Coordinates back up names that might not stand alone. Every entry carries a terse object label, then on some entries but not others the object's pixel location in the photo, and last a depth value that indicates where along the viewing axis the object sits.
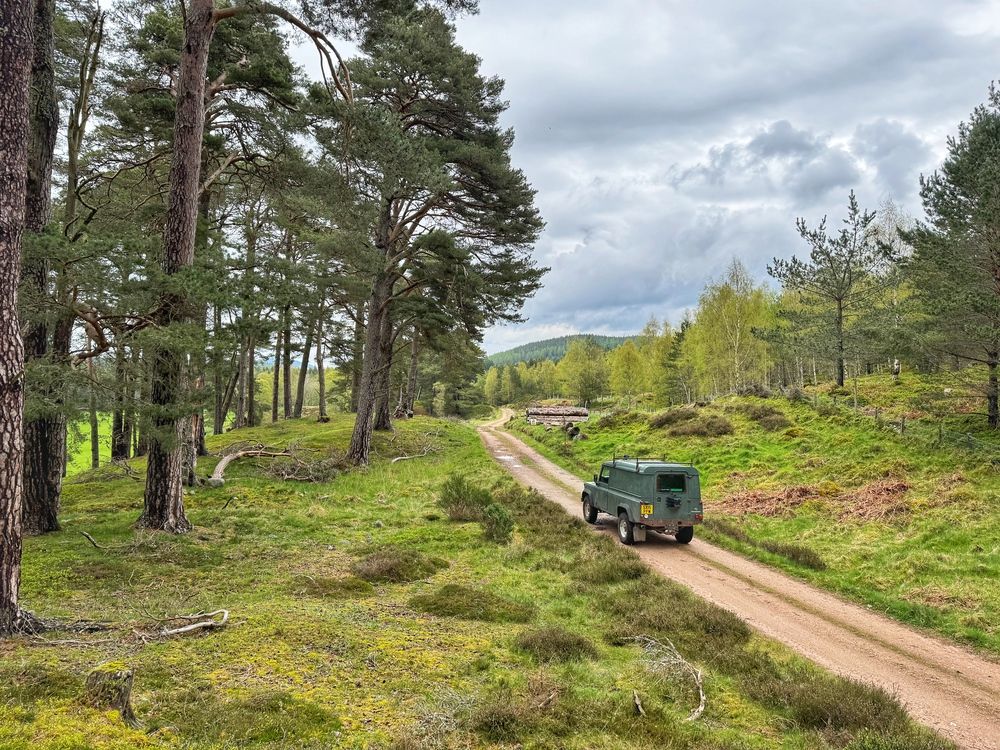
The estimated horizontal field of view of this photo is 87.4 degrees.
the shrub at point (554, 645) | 6.91
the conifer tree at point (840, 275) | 31.95
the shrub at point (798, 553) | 12.81
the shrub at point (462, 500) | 15.74
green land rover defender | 14.25
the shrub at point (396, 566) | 9.97
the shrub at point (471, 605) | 8.33
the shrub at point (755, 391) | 37.91
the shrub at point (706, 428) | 30.51
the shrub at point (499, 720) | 4.84
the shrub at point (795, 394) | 33.84
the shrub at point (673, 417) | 34.75
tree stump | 3.96
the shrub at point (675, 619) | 7.99
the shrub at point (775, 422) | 28.83
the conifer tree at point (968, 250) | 19.45
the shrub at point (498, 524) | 13.69
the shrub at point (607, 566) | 11.05
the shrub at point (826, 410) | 28.81
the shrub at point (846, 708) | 5.74
